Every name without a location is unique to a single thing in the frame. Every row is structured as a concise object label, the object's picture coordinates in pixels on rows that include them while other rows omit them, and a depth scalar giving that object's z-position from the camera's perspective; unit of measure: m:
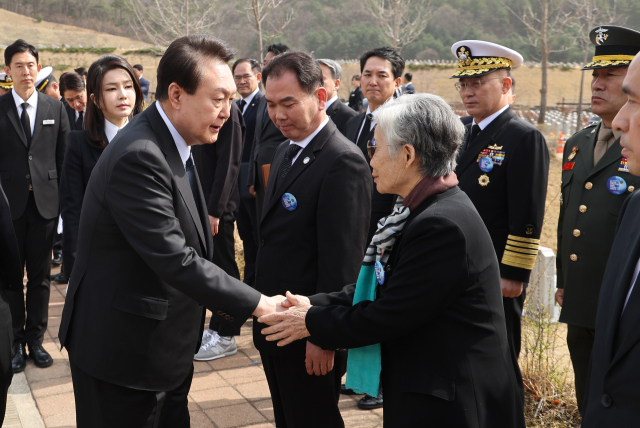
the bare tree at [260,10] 15.98
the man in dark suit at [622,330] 1.40
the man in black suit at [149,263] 1.98
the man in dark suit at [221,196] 4.51
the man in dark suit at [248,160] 5.65
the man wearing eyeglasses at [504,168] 3.12
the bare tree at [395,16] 28.37
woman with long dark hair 3.64
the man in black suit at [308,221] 2.43
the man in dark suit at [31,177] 4.32
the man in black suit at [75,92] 6.39
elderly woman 1.79
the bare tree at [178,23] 21.73
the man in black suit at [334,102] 5.39
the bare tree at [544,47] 23.52
